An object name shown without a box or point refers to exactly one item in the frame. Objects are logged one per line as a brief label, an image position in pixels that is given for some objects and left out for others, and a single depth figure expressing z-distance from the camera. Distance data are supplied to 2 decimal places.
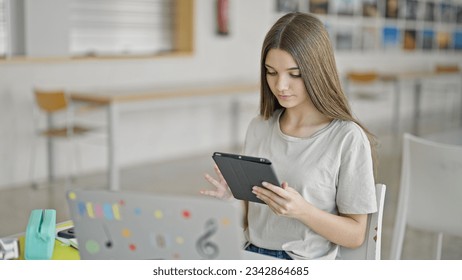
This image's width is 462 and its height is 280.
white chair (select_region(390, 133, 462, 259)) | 4.25
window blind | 9.75
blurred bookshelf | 14.38
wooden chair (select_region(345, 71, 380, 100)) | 13.30
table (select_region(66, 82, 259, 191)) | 8.35
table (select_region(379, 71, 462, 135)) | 14.13
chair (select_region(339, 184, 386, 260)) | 2.95
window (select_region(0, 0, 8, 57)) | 8.69
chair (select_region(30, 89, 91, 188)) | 8.25
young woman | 2.80
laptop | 1.76
